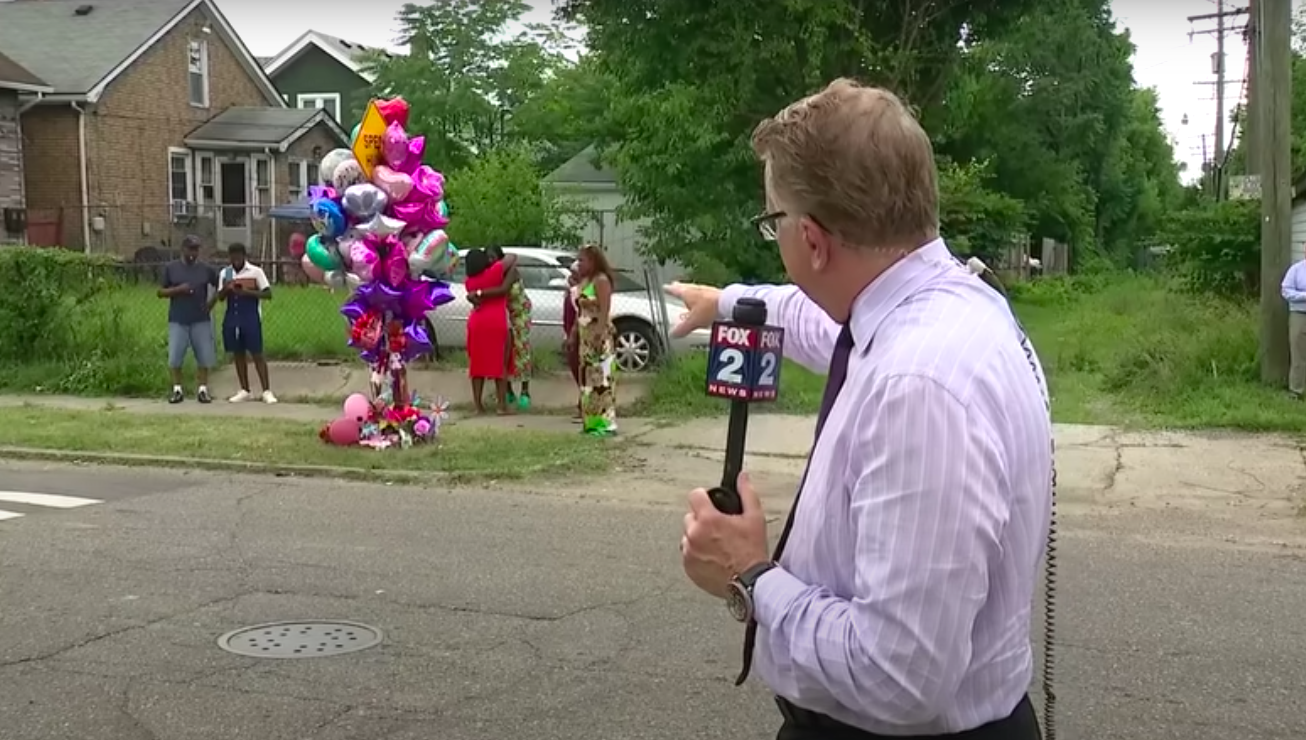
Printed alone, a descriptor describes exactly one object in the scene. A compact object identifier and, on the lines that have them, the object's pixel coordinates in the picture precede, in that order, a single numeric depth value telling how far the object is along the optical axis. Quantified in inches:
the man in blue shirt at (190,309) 571.5
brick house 1302.9
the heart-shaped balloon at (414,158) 425.1
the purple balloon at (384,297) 429.1
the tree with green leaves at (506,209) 1022.4
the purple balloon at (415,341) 442.9
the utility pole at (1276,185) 538.0
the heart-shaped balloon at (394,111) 418.6
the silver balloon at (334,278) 434.9
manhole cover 230.2
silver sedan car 616.7
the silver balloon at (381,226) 419.2
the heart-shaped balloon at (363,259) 419.8
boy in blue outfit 574.6
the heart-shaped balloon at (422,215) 423.8
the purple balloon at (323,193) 429.4
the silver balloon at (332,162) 424.8
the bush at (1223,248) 767.7
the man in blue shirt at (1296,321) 521.7
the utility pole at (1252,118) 603.1
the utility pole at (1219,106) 1737.5
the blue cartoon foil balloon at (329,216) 423.5
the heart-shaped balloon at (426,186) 425.4
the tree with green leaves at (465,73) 1565.0
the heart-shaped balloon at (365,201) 417.1
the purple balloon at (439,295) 439.6
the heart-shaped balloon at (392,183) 418.3
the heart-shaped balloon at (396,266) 423.5
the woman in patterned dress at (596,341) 480.4
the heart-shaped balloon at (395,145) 416.5
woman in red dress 530.6
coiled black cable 92.3
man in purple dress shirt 70.5
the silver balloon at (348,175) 421.4
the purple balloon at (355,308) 437.4
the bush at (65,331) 618.5
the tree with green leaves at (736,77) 713.0
